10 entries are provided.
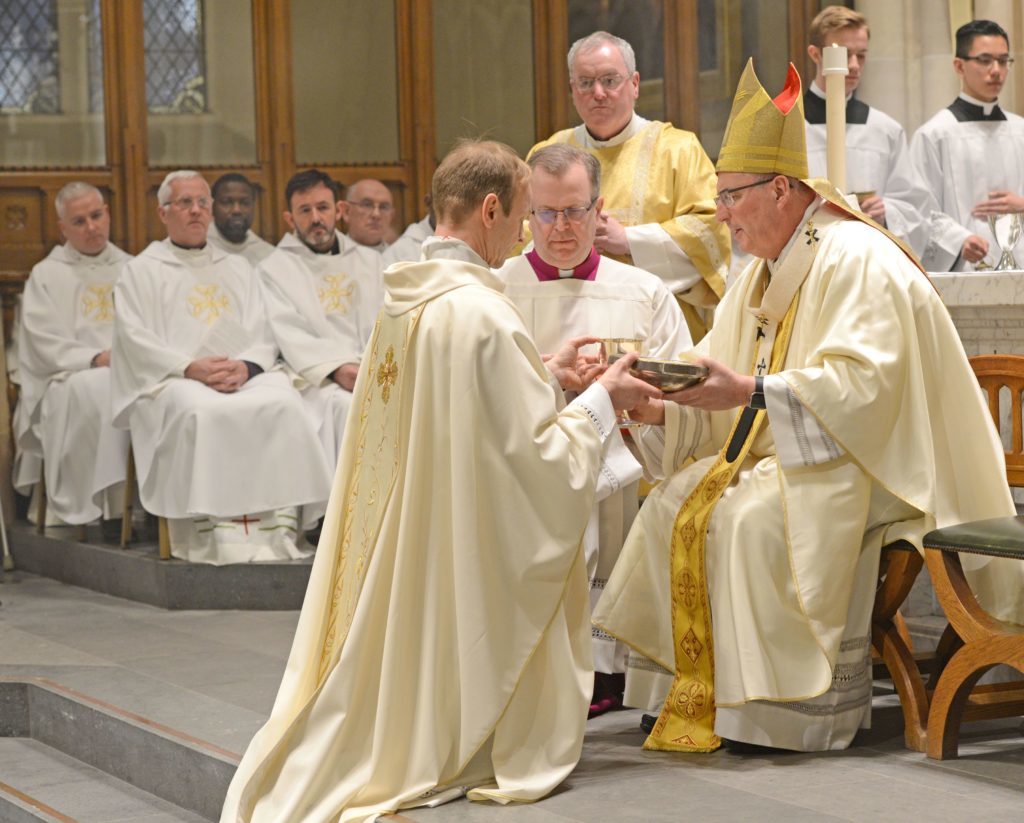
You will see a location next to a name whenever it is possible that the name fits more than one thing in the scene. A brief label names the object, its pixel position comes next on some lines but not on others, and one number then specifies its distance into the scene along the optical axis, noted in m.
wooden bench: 6.92
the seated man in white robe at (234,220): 15.35
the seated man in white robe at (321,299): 14.01
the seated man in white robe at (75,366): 14.48
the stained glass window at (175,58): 16.91
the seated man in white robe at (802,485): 7.30
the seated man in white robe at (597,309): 8.49
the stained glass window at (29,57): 16.72
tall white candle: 8.62
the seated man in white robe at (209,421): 12.99
